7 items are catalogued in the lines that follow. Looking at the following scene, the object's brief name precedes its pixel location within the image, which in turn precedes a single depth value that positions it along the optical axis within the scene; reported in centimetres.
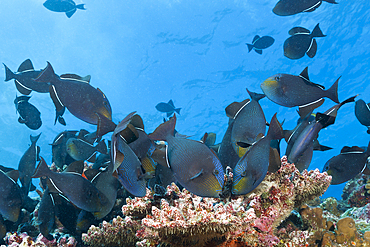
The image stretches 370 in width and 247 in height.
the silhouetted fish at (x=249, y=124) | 214
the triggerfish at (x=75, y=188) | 192
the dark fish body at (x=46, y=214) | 235
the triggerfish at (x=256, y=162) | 167
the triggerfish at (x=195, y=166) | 159
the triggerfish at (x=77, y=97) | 208
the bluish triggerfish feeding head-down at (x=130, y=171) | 156
